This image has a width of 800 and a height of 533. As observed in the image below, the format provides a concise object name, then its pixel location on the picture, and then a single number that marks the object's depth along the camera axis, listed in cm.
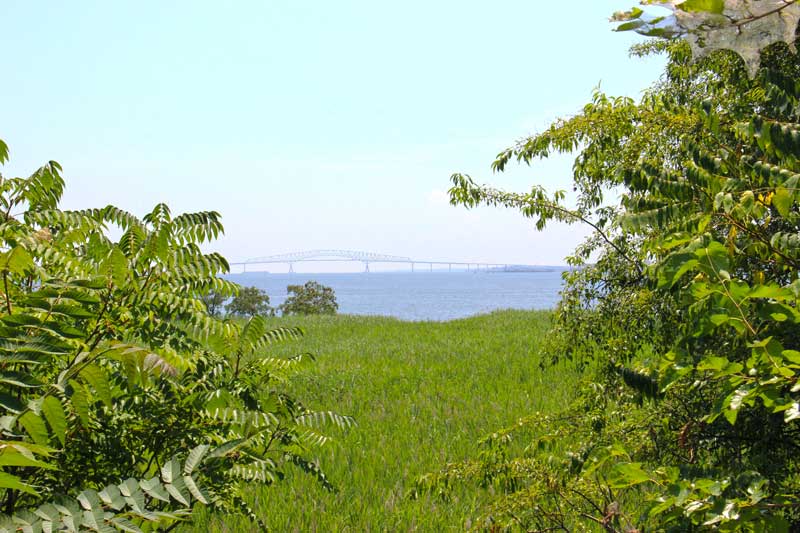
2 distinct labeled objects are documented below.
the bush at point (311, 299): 4294
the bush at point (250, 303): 4234
